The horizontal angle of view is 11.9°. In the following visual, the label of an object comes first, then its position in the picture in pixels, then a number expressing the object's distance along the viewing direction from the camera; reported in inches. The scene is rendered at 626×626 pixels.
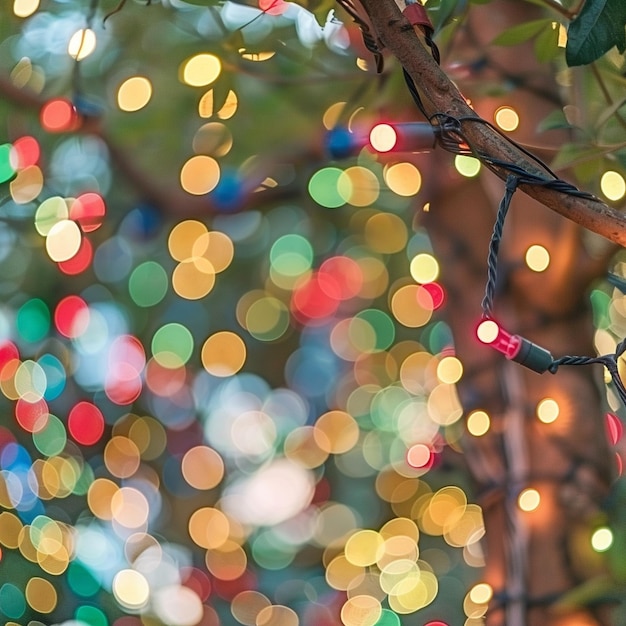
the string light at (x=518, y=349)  53.4
